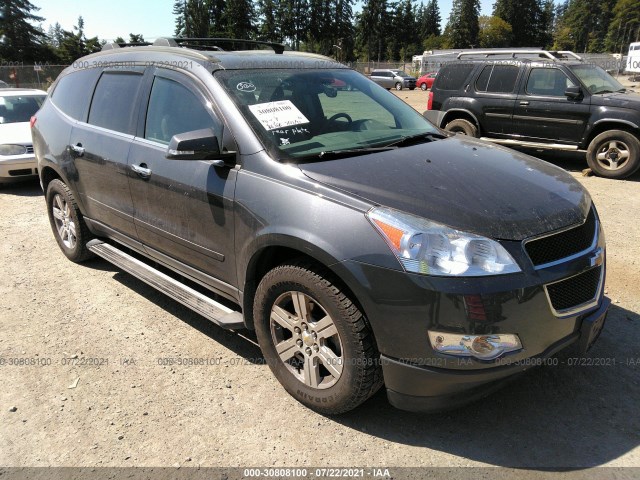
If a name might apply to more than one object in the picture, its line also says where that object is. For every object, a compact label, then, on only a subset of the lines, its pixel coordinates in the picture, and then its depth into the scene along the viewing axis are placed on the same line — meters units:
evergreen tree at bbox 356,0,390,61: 93.94
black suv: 8.45
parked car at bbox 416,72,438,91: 40.57
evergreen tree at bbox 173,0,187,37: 82.50
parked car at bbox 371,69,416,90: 41.91
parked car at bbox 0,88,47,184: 8.05
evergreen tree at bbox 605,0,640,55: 99.62
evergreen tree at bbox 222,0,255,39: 75.56
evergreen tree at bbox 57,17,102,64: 56.72
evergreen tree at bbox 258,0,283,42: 76.19
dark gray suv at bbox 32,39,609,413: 2.35
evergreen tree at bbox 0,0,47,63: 58.06
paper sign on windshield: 3.10
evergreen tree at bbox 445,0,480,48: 97.94
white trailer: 39.59
